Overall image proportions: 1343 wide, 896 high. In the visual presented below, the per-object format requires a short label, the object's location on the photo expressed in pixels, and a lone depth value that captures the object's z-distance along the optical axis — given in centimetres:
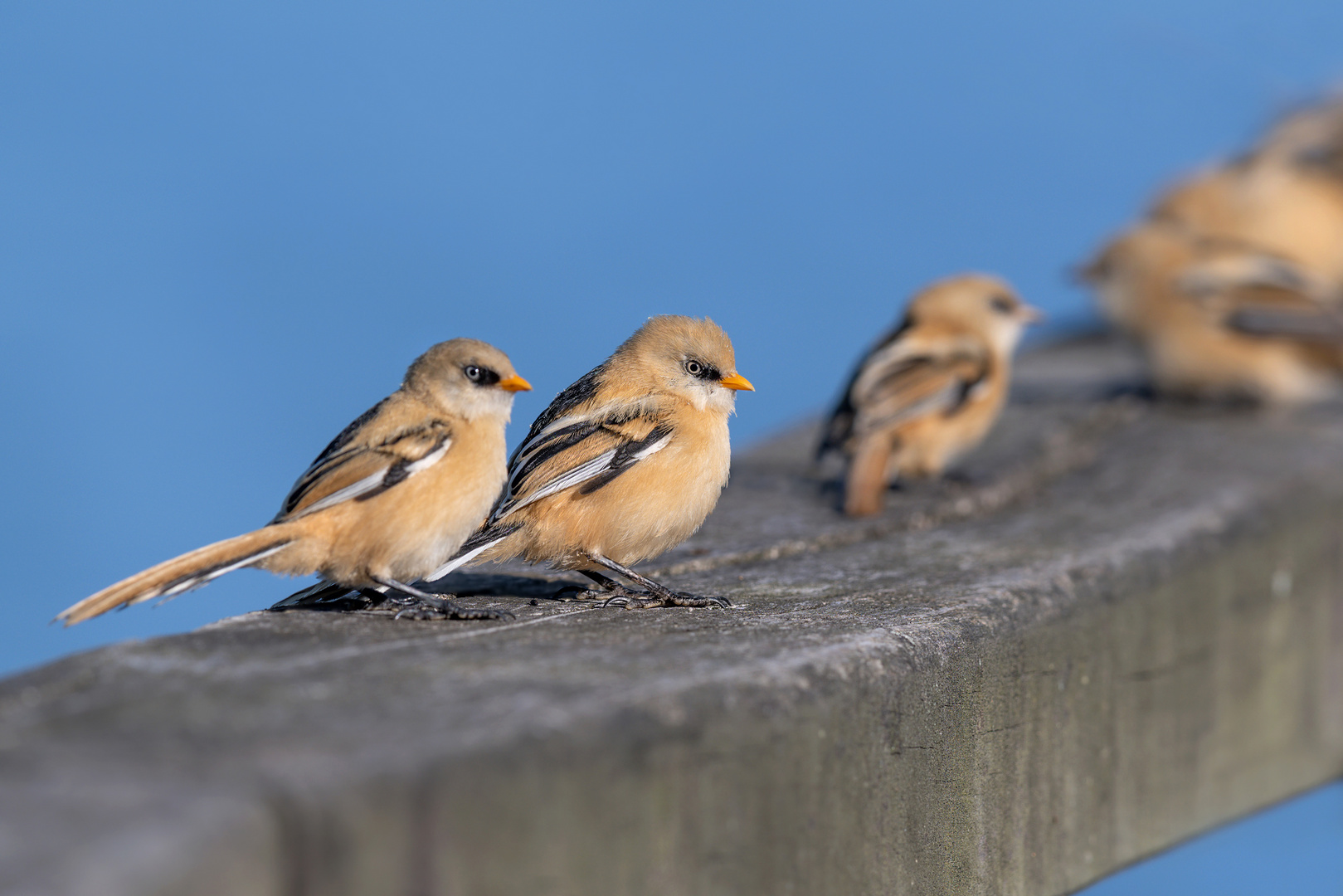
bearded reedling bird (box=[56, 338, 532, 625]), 645
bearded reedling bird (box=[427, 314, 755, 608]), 702
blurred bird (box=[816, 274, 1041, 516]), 1181
